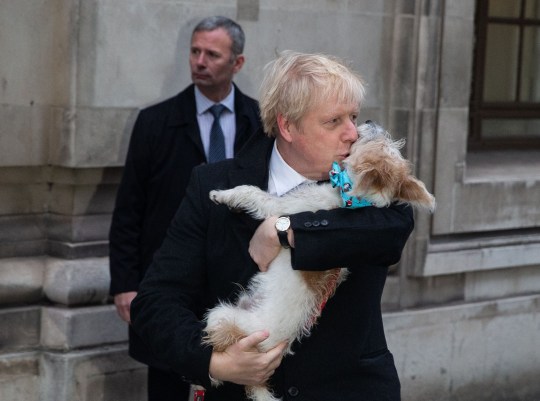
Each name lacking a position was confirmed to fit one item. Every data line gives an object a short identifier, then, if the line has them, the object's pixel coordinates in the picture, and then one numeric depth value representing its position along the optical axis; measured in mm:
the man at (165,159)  5324
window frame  7980
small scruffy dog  3152
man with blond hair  3143
